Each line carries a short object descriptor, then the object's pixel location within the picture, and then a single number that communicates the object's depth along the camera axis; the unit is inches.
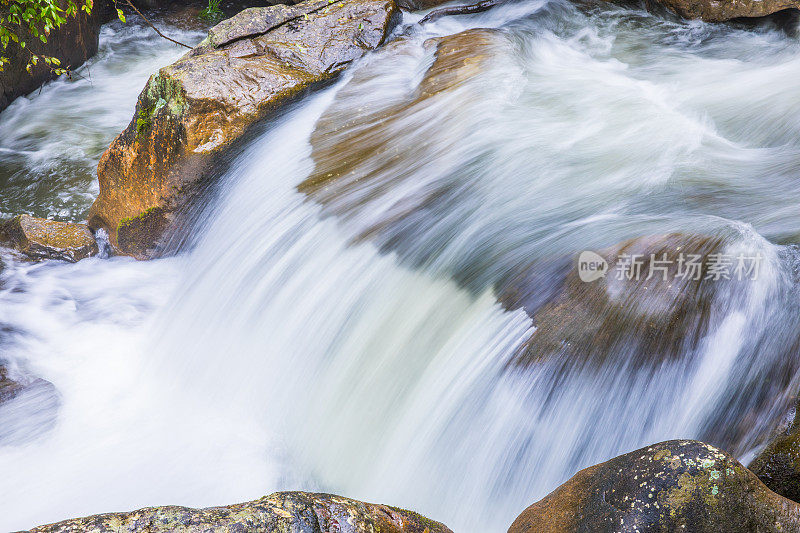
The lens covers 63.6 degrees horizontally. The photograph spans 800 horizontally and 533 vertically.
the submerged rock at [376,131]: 190.4
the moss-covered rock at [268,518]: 79.0
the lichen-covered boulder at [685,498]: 82.9
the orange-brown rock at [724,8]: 240.5
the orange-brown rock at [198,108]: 204.2
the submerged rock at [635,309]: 127.3
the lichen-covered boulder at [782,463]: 102.0
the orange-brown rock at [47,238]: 211.9
